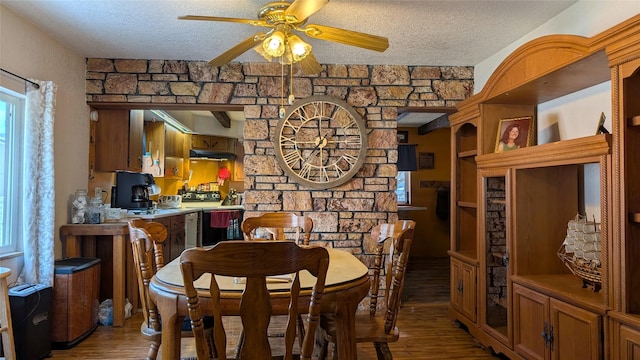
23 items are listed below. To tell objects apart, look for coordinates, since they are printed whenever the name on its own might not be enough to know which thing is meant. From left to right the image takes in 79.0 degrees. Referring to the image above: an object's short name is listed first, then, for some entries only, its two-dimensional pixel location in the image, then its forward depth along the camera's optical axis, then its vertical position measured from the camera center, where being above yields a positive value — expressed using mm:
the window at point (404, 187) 6977 -3
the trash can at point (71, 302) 2896 -887
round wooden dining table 1579 -474
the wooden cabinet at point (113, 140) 3883 +467
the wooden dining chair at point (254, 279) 1286 -320
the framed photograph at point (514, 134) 2840 +397
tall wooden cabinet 1739 -134
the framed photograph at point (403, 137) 6889 +891
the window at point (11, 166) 2748 +147
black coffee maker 4371 -43
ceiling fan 2048 +869
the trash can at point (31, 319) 2477 -885
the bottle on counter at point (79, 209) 3414 -200
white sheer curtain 2781 -5
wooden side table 3312 -498
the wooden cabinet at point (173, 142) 5961 +711
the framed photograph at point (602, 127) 2079 +326
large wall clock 3771 +440
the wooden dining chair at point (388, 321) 1963 -712
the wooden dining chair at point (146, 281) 1953 -500
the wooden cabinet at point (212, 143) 6996 +817
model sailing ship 2059 -353
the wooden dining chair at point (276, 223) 2914 -274
